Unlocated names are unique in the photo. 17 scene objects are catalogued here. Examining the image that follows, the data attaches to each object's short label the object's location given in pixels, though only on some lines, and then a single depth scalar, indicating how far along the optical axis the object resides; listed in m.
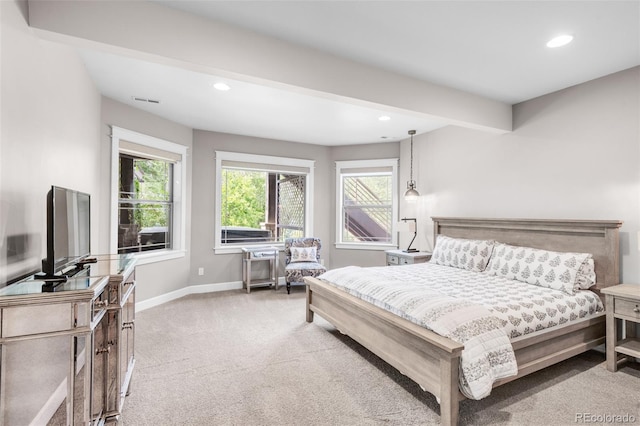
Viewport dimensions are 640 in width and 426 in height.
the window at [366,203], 5.76
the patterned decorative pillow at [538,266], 2.89
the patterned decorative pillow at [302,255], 5.30
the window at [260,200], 5.29
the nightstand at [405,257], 4.57
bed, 1.96
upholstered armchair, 4.98
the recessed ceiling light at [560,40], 2.38
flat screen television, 1.57
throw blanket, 1.89
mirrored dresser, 1.36
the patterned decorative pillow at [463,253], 3.72
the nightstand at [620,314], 2.52
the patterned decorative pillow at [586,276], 2.88
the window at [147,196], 3.90
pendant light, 4.96
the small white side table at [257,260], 5.07
